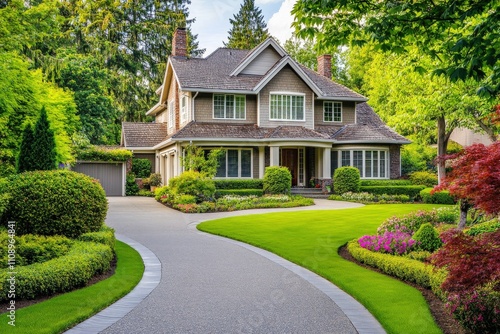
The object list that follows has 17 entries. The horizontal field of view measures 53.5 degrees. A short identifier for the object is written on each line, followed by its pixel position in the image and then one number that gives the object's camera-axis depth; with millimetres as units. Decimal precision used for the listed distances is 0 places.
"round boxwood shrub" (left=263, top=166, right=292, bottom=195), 26281
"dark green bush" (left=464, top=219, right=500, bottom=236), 10721
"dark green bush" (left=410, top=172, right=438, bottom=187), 30203
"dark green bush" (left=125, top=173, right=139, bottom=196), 32000
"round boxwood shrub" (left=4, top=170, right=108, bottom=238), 10773
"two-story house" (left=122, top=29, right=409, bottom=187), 28141
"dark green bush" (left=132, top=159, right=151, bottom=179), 33406
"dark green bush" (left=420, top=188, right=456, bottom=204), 25609
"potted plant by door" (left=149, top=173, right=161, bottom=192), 32344
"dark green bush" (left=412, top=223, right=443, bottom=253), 9891
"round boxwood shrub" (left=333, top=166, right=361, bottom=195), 28016
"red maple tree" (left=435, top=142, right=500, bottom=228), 5324
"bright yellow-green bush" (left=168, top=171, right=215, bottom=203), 23312
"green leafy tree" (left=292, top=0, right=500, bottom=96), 6336
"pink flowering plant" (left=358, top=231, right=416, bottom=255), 9906
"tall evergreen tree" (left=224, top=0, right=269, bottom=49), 60281
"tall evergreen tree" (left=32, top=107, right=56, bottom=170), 11773
